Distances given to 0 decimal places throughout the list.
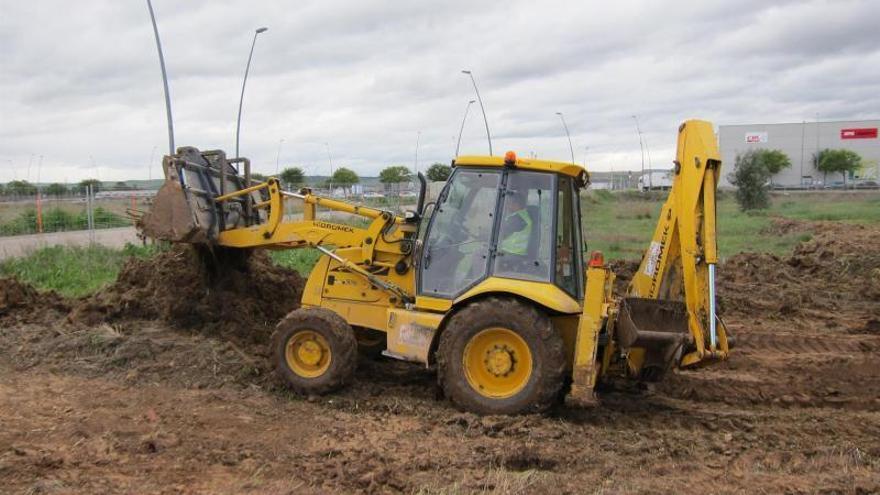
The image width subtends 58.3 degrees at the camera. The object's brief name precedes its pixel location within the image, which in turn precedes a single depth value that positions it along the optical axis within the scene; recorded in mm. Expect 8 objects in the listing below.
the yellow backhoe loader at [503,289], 6406
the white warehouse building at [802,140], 81688
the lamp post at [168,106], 16594
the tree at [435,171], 31791
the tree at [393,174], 46034
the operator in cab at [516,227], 6711
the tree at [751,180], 38469
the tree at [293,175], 36644
